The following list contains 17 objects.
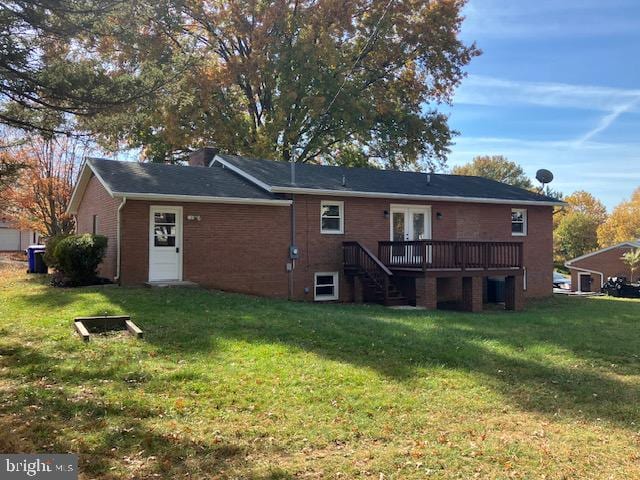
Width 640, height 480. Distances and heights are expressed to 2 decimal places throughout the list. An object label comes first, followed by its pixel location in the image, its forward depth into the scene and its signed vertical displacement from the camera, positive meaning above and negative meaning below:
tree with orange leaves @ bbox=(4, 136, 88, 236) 28.25 +3.14
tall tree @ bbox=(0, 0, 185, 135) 9.05 +3.26
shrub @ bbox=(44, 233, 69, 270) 15.76 -0.16
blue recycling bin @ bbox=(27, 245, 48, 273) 20.17 -0.48
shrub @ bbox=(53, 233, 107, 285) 14.88 -0.24
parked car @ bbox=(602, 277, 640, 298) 27.88 -1.98
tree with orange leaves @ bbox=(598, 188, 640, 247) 62.62 +2.79
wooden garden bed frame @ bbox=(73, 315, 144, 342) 9.27 -1.32
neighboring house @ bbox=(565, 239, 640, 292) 41.78 -1.32
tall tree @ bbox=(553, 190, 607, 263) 62.16 +1.83
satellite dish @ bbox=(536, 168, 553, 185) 26.53 +3.56
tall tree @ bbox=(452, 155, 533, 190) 66.31 +9.84
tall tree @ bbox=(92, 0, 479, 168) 27.66 +9.00
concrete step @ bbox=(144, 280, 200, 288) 14.65 -0.98
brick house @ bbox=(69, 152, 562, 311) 15.62 +0.57
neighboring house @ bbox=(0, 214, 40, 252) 44.08 +0.62
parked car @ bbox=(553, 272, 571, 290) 50.41 -3.04
